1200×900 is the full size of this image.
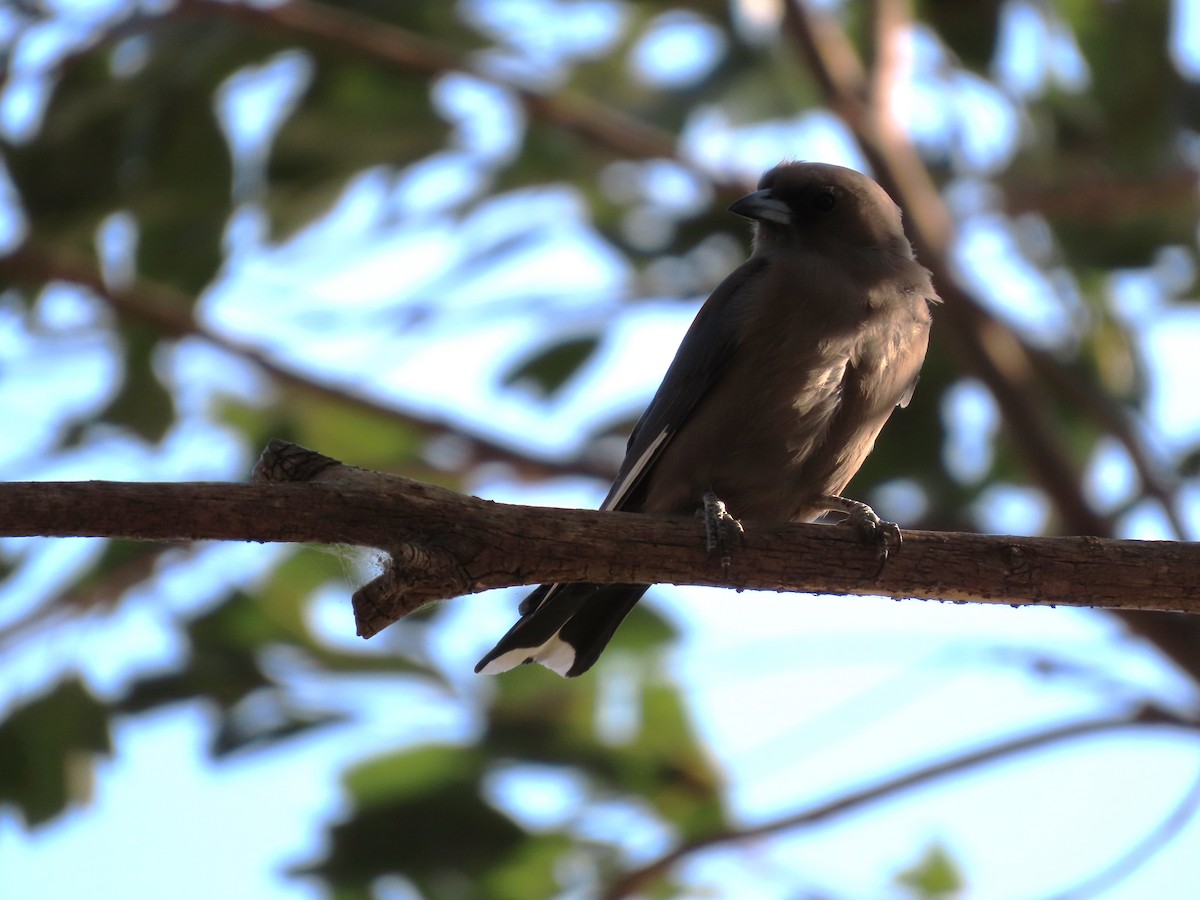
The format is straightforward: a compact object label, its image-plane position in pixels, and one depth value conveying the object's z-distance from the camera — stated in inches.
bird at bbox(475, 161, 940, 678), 325.4
